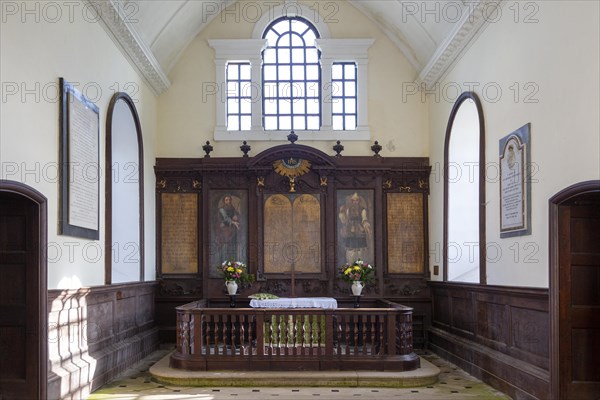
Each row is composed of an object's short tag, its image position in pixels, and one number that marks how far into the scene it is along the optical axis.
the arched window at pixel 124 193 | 11.11
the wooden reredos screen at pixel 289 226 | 14.12
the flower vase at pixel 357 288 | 13.13
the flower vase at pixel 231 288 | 13.12
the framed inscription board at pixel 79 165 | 8.84
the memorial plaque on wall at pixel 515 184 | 8.91
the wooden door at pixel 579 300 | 7.72
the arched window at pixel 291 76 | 14.98
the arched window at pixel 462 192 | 11.95
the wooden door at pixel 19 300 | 7.87
